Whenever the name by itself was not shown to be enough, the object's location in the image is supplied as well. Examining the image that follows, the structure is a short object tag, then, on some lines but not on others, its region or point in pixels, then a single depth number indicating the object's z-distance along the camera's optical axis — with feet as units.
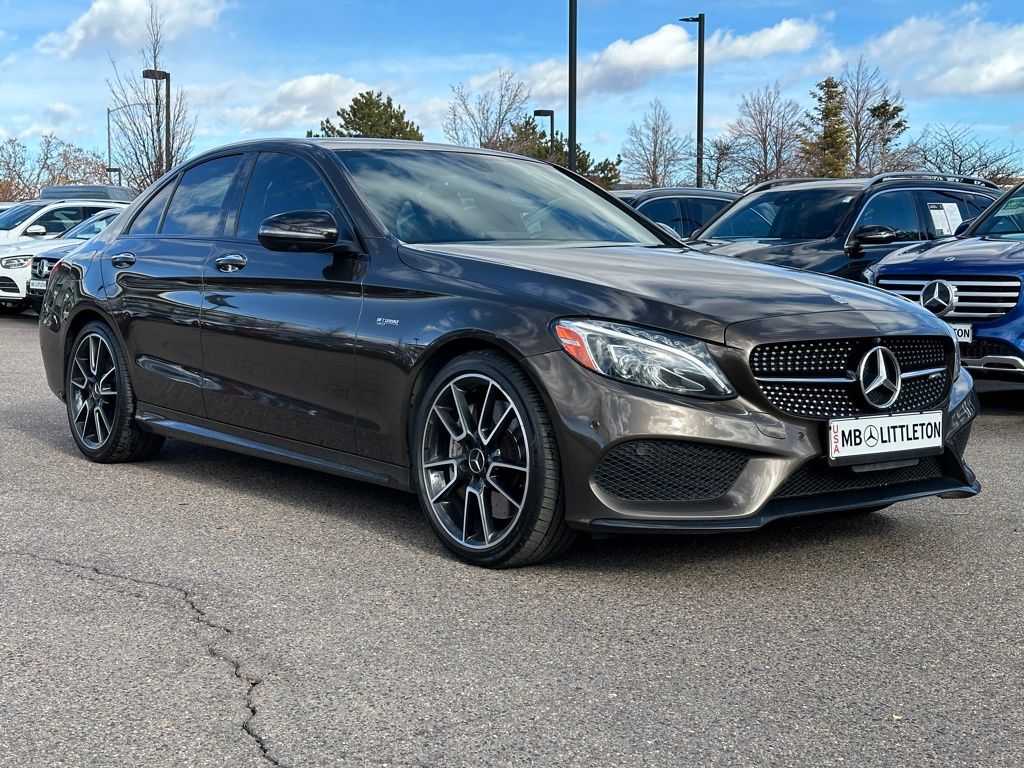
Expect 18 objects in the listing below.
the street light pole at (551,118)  125.59
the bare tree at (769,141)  128.06
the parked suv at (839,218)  35.55
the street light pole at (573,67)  75.05
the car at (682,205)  55.83
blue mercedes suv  27.78
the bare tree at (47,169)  195.21
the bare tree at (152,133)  109.91
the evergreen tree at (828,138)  136.87
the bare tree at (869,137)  115.34
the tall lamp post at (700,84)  93.76
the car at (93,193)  100.37
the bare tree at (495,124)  125.59
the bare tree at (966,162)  92.17
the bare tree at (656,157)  141.08
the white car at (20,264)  61.41
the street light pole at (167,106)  103.86
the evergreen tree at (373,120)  208.74
